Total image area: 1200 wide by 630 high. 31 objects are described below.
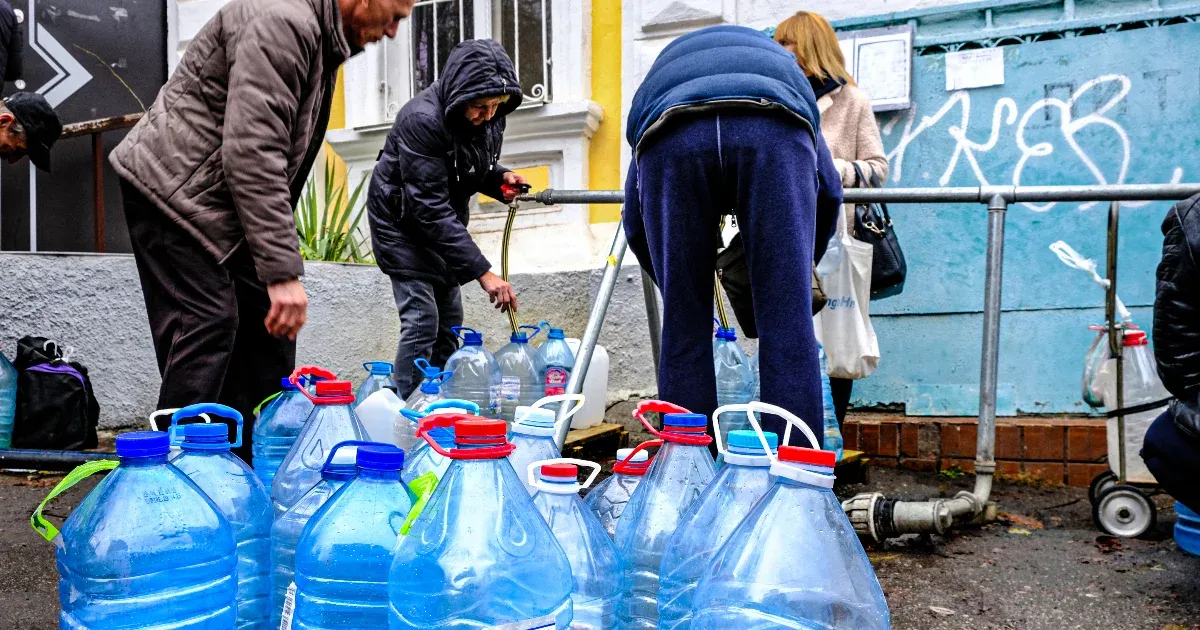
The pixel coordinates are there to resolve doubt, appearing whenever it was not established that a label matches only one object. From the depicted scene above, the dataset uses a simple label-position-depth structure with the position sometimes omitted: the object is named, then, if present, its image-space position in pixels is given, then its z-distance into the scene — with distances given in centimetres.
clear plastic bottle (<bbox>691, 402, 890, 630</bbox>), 133
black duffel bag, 444
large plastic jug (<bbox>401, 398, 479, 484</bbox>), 190
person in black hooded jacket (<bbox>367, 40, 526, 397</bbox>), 409
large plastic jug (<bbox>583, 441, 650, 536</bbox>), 191
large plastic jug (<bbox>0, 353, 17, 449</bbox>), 448
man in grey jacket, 251
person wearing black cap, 452
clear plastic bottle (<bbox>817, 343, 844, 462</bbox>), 359
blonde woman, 372
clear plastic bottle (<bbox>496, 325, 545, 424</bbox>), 484
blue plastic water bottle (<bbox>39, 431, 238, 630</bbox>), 148
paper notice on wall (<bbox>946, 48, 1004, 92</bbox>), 459
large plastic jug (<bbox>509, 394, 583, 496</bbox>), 187
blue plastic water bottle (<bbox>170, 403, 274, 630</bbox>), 182
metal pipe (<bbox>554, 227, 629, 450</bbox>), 300
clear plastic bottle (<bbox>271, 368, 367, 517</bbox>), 216
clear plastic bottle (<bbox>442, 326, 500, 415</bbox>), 451
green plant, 585
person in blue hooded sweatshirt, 229
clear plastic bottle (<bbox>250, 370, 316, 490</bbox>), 303
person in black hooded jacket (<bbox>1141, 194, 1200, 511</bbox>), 250
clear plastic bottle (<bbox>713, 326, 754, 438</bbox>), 448
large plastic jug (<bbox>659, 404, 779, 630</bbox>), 154
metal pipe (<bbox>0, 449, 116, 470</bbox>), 301
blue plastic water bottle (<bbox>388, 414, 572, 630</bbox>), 136
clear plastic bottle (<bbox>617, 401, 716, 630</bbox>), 170
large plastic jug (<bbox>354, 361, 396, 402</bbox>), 360
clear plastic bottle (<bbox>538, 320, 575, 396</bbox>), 460
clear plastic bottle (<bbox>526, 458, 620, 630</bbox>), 156
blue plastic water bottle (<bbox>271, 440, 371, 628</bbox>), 168
